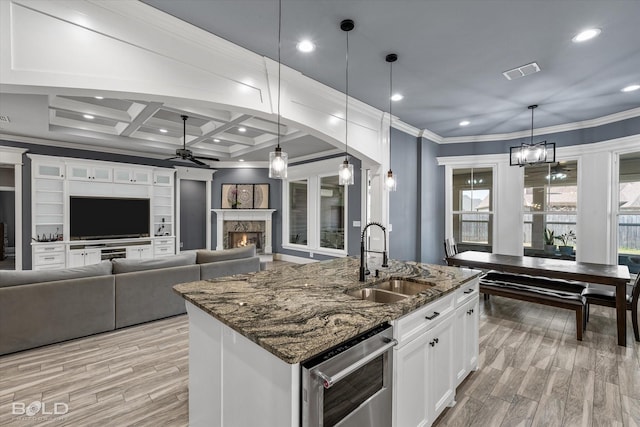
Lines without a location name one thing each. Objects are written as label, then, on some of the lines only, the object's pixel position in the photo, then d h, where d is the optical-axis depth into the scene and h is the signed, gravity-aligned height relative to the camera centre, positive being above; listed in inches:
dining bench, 126.6 -37.8
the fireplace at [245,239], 330.0 -30.0
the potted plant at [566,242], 213.6 -21.3
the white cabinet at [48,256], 223.6 -34.0
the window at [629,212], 184.2 +0.7
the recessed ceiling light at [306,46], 108.2 +62.9
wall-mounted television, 246.1 -5.1
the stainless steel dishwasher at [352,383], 44.6 -29.5
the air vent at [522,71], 124.7 +62.6
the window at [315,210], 272.1 +2.5
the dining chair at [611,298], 121.8 -37.6
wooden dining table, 120.3 -26.4
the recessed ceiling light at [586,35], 99.8 +62.3
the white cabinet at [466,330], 87.8 -37.3
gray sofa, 111.1 -36.3
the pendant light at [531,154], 156.8 +32.6
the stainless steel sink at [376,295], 82.3 -23.7
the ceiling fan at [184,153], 192.9 +39.2
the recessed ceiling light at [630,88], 142.6 +61.8
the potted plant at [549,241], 221.9 -21.4
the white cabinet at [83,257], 237.8 -37.1
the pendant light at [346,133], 97.7 +43.9
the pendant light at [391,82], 118.3 +62.8
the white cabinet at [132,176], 265.5 +33.7
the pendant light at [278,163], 95.0 +16.3
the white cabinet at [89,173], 243.0 +33.8
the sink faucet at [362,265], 85.1 -15.5
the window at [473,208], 241.8 +4.0
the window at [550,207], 211.9 +4.5
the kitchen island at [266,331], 46.9 -20.8
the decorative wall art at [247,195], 329.1 +19.4
